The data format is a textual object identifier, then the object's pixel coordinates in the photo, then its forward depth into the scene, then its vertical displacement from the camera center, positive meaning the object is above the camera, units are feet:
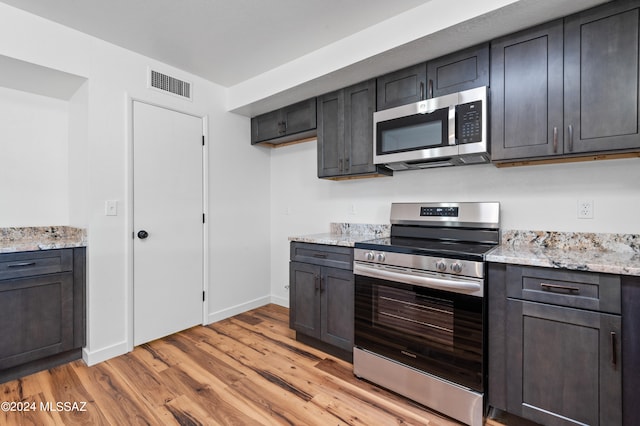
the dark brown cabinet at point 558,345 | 4.49 -2.13
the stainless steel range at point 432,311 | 5.46 -1.97
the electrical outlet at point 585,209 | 6.08 +0.07
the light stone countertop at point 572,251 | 4.59 -0.75
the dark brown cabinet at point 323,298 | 7.58 -2.28
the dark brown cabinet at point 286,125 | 9.64 +2.99
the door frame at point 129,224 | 8.29 -0.34
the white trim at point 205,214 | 10.09 -0.07
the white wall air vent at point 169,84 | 8.82 +3.86
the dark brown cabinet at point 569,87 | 5.07 +2.29
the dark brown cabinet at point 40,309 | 6.76 -2.32
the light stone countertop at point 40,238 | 7.01 -0.73
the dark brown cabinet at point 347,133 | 8.20 +2.25
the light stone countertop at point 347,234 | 7.82 -0.70
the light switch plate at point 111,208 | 7.95 +0.10
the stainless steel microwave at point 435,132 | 6.27 +1.81
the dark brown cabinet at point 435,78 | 6.44 +3.11
